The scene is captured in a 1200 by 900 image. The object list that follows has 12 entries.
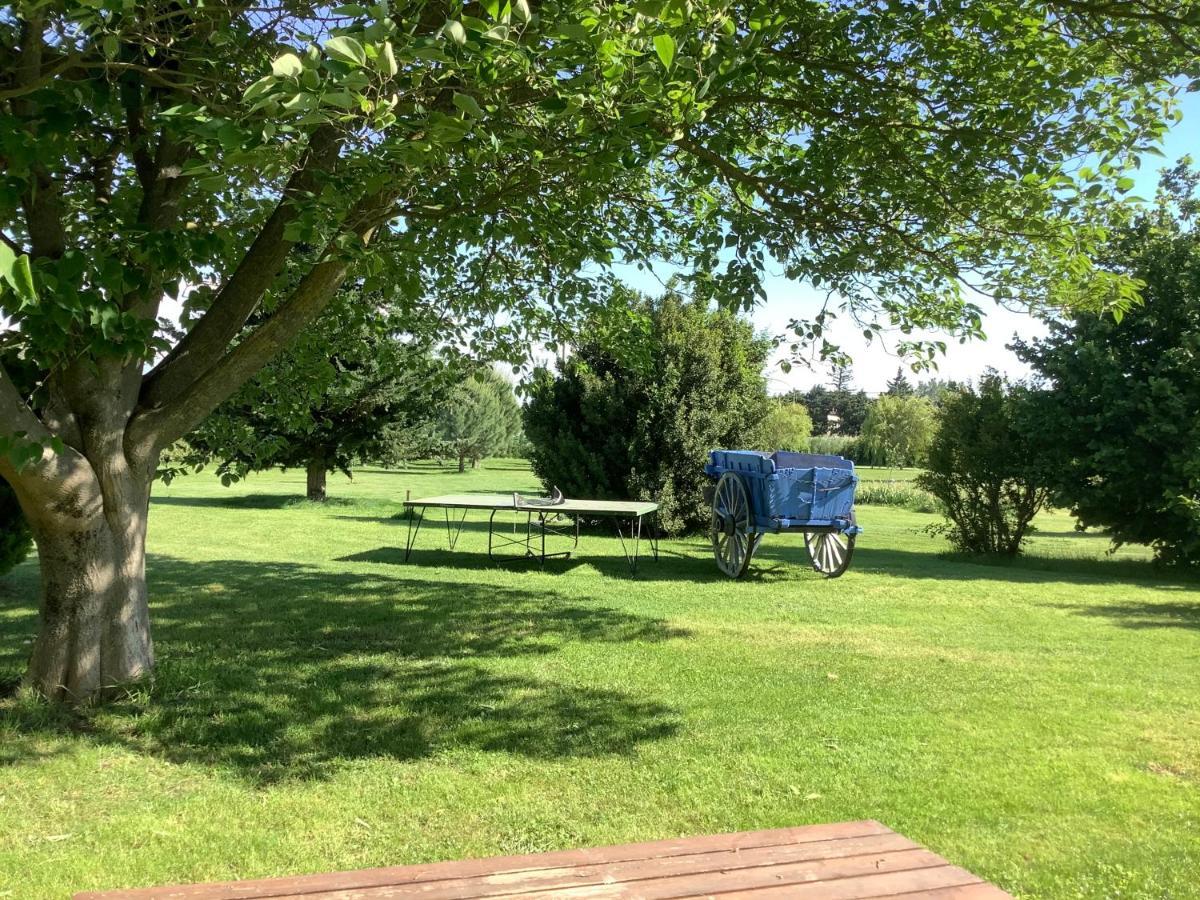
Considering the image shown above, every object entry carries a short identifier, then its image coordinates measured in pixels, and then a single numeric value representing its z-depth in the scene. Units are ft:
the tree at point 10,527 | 26.45
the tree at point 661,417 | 57.47
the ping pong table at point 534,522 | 39.19
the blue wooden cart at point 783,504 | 37.22
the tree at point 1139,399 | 46.37
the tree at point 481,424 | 173.86
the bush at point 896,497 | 105.09
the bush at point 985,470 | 51.72
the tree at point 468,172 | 11.48
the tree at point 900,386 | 257.44
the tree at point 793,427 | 139.54
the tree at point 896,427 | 163.73
